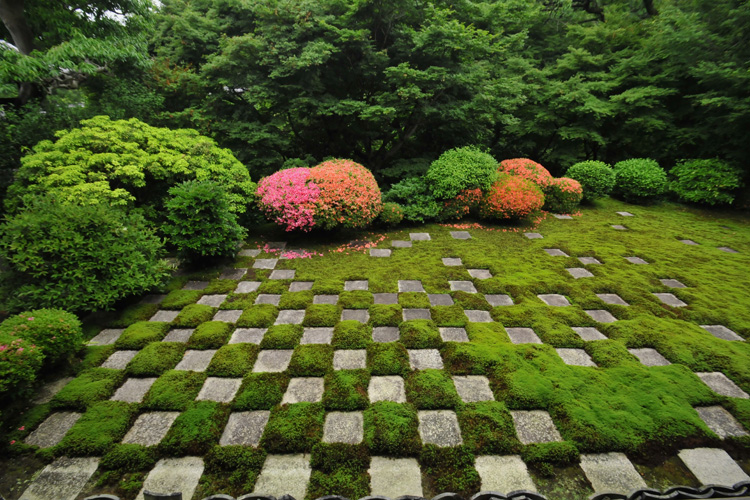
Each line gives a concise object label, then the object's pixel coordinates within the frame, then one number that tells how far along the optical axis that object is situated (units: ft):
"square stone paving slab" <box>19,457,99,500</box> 8.00
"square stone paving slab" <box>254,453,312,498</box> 8.10
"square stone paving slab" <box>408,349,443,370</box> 12.02
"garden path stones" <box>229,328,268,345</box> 13.41
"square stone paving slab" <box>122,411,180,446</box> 9.42
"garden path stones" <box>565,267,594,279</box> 18.53
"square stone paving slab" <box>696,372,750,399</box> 10.92
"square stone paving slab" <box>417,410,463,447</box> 9.34
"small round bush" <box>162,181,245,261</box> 17.99
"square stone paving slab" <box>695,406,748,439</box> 9.66
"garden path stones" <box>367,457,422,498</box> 8.11
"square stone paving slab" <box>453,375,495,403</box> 10.75
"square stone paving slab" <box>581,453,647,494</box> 8.28
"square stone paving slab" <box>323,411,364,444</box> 9.40
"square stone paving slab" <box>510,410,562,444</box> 9.46
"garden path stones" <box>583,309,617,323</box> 14.80
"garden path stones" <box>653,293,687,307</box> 15.93
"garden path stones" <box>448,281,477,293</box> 17.15
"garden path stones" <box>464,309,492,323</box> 14.78
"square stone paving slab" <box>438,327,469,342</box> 13.50
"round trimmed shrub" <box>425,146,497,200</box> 25.46
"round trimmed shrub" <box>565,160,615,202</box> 29.60
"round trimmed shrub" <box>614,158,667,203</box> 30.30
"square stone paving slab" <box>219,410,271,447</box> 9.34
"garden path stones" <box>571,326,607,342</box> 13.64
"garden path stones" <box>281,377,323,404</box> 10.67
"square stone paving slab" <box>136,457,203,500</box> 8.14
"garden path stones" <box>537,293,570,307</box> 15.97
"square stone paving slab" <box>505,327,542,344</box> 13.41
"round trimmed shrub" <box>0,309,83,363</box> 10.77
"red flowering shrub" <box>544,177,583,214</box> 28.22
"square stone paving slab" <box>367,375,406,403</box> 10.70
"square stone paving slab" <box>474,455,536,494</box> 8.21
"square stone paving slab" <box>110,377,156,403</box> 10.78
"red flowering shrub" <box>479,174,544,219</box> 24.91
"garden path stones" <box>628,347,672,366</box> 12.25
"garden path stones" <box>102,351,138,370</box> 12.10
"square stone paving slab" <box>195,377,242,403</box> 10.71
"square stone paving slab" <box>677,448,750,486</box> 8.40
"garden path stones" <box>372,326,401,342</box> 13.48
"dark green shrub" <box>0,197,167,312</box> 13.12
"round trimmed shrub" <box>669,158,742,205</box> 28.17
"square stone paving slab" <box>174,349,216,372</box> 12.00
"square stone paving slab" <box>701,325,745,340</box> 13.61
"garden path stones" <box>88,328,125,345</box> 13.31
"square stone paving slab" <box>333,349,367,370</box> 12.02
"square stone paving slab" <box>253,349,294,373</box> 11.98
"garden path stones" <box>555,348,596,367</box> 12.30
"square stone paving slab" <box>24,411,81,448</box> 9.29
